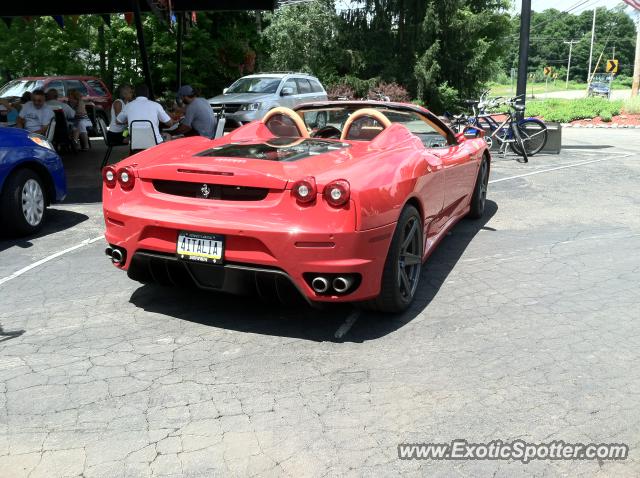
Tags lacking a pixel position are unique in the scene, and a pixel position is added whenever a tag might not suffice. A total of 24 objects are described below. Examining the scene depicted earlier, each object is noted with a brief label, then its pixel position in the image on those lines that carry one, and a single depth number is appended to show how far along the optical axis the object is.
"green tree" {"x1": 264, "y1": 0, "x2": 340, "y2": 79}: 34.75
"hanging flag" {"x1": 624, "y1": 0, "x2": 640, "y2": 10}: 14.13
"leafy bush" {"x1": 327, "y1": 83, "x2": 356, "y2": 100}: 30.97
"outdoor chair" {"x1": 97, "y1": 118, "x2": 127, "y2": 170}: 10.70
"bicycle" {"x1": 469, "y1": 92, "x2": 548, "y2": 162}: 12.67
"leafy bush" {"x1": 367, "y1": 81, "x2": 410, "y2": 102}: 30.80
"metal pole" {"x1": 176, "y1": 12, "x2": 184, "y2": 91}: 16.50
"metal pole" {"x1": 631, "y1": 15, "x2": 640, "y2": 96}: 29.45
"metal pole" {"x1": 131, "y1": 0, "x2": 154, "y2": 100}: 13.15
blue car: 6.45
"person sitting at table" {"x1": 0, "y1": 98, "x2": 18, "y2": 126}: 12.96
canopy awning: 14.21
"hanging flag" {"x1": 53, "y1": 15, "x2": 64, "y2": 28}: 15.96
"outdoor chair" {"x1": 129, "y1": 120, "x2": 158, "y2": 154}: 9.74
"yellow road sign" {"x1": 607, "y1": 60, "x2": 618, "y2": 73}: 43.50
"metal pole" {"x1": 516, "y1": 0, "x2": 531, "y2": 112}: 13.91
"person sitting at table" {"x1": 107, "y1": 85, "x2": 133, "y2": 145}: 10.79
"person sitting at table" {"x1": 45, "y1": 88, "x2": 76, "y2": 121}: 13.74
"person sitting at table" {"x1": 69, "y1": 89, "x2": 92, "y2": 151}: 14.71
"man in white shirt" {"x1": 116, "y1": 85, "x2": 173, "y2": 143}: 9.84
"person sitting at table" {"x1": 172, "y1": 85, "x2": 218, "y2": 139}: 10.73
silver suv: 16.91
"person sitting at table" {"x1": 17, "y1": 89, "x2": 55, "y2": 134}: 11.42
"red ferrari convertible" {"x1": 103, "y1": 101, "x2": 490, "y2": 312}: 3.78
